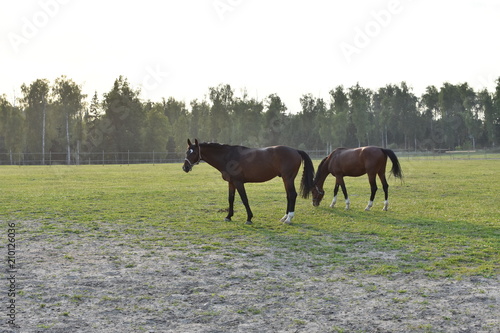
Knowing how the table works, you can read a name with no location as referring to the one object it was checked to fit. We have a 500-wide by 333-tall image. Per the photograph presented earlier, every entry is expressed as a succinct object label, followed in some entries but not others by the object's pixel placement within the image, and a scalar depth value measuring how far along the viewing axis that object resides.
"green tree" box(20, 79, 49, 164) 83.00
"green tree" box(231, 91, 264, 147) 95.75
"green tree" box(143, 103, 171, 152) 85.56
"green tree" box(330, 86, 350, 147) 93.69
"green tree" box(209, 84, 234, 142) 102.31
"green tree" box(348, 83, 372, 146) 95.38
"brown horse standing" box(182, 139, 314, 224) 11.23
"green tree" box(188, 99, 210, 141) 106.34
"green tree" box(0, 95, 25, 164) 80.38
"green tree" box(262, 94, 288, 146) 100.38
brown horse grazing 13.24
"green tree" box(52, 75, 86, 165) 79.81
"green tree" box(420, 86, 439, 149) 113.06
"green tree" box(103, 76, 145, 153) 81.56
